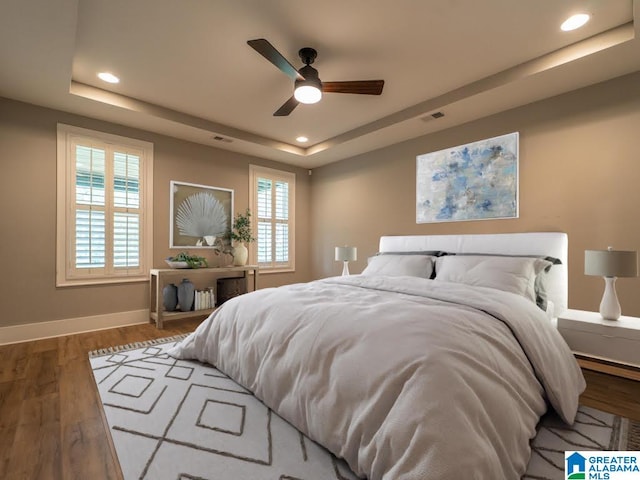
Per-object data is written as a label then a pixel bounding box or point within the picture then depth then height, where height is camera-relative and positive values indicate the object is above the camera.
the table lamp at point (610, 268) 2.21 -0.20
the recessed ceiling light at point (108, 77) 2.93 +1.58
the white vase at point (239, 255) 4.64 -0.23
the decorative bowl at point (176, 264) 4.00 -0.32
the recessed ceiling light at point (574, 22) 2.18 +1.59
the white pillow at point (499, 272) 2.49 -0.27
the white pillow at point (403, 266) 3.22 -0.28
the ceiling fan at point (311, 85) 2.46 +1.32
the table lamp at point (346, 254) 4.54 -0.20
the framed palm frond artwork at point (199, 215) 4.30 +0.37
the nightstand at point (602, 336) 2.14 -0.70
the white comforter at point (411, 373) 1.09 -0.62
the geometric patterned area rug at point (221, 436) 1.37 -1.02
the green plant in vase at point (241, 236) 4.65 +0.06
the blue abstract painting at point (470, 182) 3.33 +0.70
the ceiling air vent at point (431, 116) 3.48 +1.44
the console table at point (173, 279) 3.78 -0.55
